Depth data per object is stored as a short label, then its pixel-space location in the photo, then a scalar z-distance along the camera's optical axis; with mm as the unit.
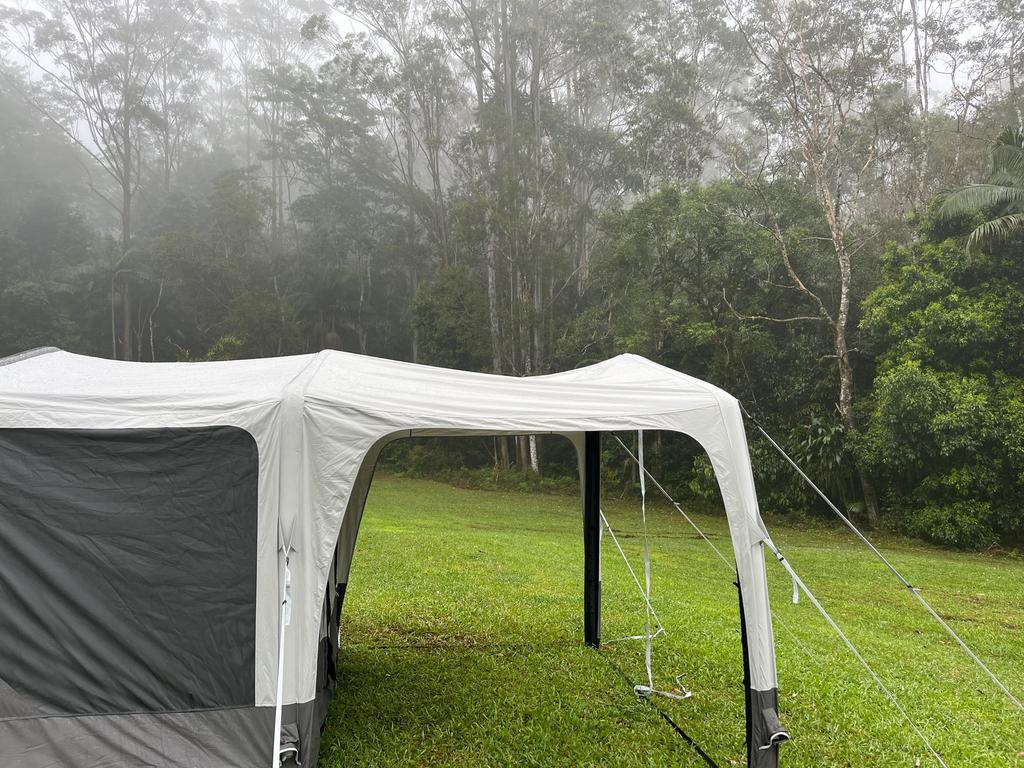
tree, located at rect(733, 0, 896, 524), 16250
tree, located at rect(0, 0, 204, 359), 31844
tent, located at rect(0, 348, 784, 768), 3488
